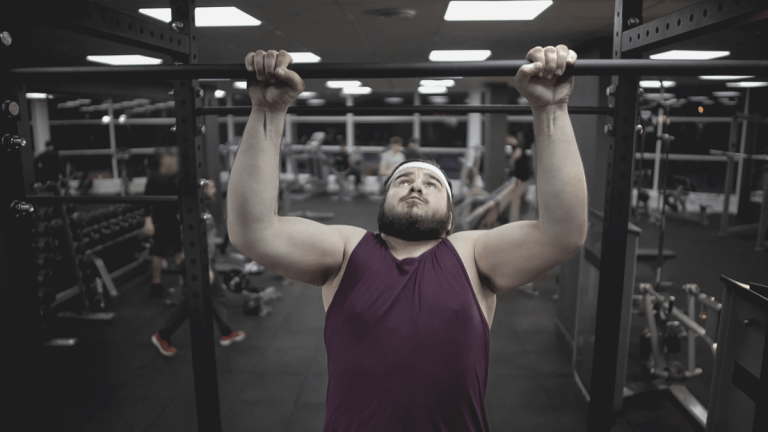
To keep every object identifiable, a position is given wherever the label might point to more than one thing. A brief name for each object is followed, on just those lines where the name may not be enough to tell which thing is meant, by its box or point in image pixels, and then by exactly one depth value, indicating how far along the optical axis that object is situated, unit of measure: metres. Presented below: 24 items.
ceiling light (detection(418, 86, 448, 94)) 7.77
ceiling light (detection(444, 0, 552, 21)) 2.67
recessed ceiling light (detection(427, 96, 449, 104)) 11.82
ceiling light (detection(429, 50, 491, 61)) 4.49
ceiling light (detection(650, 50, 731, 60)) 4.28
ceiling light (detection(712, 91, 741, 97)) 8.22
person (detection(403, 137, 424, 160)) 7.98
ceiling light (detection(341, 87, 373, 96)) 7.92
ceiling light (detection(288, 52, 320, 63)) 4.45
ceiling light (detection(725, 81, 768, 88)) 6.30
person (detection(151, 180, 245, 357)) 3.14
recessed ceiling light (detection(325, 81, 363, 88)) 6.65
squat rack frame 0.95
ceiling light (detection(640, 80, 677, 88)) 6.15
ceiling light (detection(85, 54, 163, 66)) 4.14
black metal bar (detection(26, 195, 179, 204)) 1.47
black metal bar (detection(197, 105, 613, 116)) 1.47
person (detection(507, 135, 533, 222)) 5.07
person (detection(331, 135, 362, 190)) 9.13
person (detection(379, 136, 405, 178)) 7.14
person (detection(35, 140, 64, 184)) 4.29
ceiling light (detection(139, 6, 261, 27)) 2.73
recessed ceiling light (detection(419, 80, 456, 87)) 6.84
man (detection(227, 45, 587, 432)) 0.98
